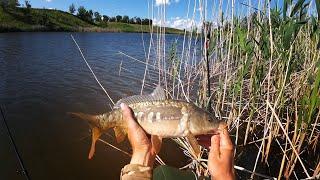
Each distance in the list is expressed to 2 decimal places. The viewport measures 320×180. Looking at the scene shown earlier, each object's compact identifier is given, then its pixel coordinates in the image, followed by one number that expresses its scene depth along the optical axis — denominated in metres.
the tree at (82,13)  51.09
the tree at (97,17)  53.34
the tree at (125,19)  59.47
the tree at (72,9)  52.29
